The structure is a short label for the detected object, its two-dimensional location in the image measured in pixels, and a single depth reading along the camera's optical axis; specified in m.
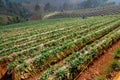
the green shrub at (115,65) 7.85
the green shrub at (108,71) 7.41
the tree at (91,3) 98.69
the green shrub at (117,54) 9.19
